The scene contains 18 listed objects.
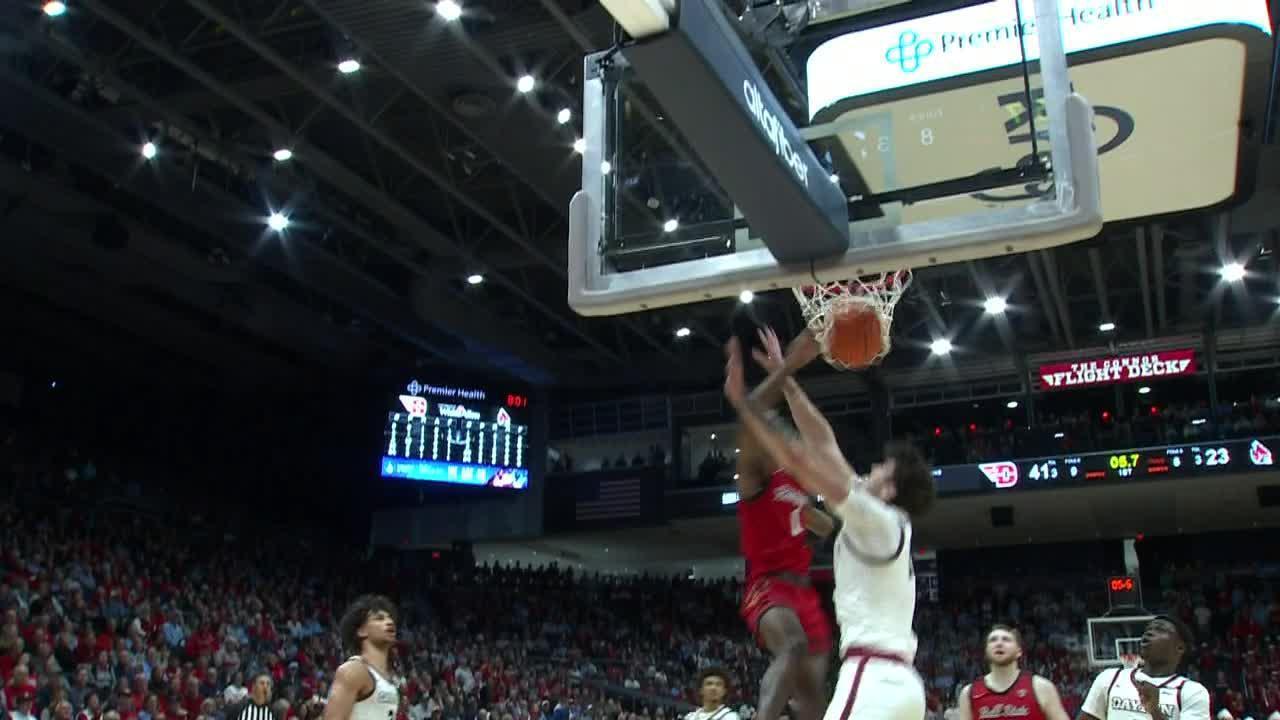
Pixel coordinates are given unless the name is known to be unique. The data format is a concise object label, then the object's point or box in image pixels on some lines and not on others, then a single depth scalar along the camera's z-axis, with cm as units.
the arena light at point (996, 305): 2309
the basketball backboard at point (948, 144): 513
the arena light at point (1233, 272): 2197
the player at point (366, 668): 581
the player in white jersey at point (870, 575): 368
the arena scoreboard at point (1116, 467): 2233
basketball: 529
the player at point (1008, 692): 629
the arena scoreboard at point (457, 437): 2383
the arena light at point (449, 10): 1503
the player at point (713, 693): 771
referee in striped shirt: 1058
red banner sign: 2400
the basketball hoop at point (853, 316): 532
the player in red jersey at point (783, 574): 479
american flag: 2736
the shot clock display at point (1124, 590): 2095
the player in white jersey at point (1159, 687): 662
